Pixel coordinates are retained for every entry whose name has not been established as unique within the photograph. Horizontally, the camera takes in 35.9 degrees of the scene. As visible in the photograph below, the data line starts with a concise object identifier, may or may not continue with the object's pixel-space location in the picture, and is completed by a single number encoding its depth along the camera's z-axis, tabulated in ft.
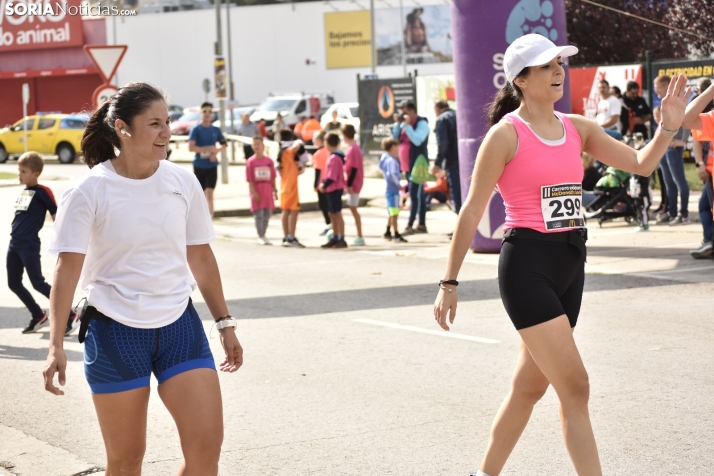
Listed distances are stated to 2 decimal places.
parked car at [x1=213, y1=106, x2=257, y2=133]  154.86
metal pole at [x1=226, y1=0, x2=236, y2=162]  125.15
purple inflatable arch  44.27
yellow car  128.36
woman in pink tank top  14.01
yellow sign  211.61
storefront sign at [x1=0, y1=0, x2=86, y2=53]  200.64
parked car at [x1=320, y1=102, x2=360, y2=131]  133.59
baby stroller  50.65
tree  98.17
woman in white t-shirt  12.75
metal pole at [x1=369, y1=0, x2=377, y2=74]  169.17
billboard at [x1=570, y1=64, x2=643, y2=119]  65.16
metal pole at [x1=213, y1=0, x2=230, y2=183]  88.07
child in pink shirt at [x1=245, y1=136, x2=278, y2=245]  54.08
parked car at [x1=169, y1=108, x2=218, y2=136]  160.66
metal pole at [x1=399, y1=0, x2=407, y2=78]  185.52
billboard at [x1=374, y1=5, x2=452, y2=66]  210.79
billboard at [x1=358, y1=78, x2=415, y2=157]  86.12
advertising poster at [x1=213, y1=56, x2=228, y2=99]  87.25
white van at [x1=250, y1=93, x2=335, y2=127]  151.53
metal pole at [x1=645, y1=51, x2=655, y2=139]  61.68
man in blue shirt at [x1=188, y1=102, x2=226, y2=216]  59.47
